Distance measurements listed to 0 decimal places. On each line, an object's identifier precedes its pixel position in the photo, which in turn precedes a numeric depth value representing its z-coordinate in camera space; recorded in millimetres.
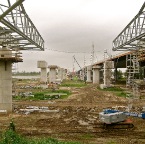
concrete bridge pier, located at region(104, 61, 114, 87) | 59406
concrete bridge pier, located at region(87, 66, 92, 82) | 109375
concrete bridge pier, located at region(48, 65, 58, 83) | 81500
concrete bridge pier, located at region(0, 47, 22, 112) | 29188
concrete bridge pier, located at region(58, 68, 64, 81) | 120625
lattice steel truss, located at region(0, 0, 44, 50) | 15380
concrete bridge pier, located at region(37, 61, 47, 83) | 68738
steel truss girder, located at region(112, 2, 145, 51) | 20891
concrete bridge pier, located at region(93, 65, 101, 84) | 87000
